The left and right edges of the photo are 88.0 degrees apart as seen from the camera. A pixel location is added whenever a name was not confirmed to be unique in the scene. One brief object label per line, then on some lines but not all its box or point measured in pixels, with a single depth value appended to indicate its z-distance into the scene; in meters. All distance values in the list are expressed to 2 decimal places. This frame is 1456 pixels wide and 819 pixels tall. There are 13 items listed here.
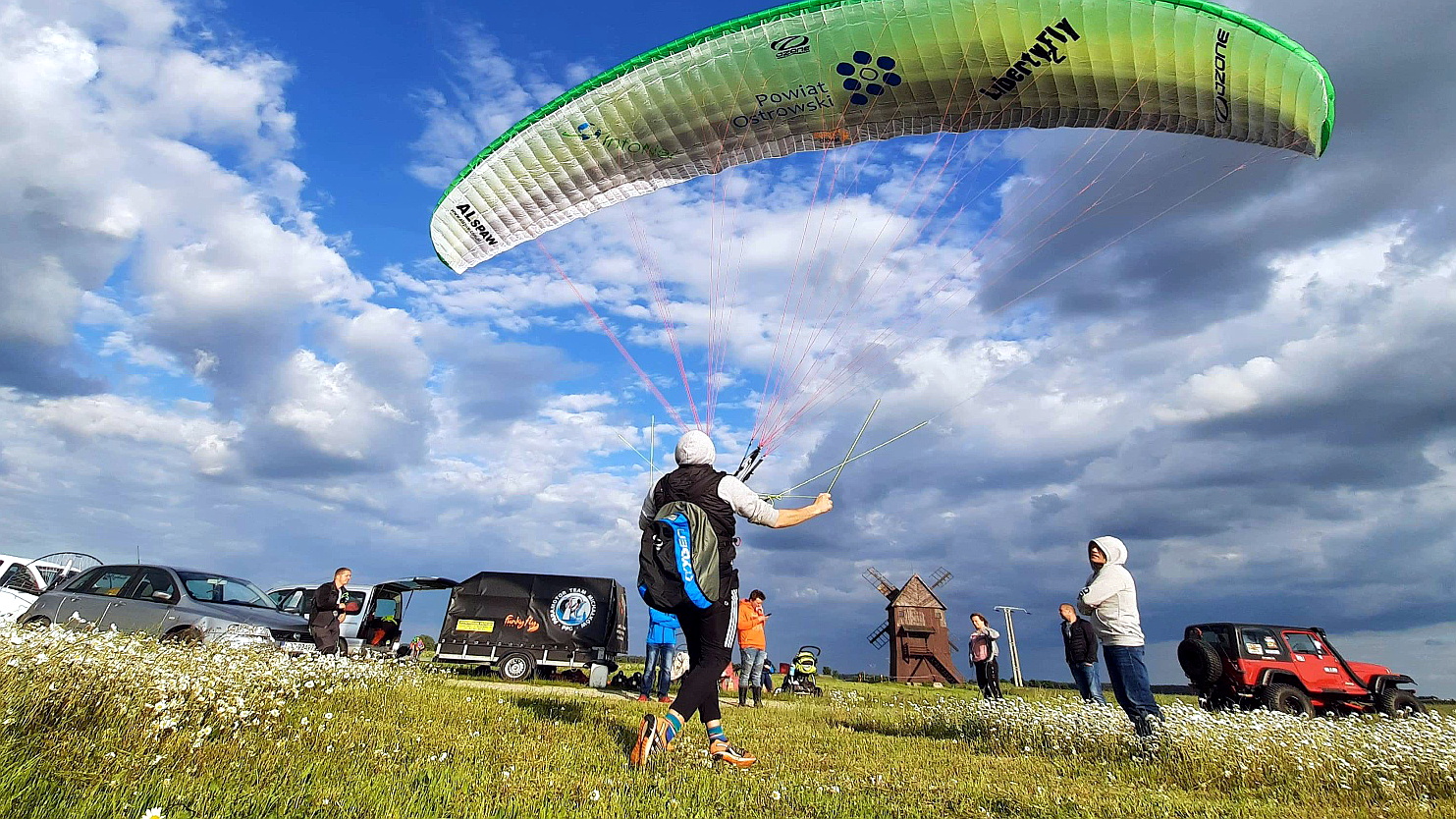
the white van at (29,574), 13.08
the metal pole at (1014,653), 34.83
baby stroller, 16.64
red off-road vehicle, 13.20
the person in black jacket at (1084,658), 10.13
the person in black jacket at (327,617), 10.13
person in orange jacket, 11.26
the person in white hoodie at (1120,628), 6.31
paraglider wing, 8.58
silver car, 9.50
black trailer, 16.20
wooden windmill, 40.41
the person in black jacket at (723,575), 4.61
